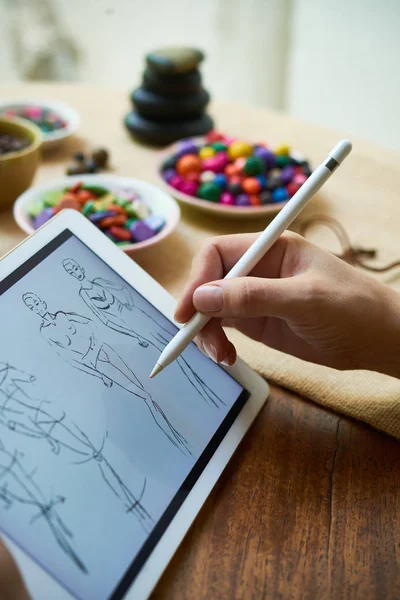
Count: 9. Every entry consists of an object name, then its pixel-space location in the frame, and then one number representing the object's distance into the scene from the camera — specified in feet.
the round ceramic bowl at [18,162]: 2.70
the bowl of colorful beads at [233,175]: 2.89
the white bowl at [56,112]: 3.46
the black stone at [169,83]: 3.60
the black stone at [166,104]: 3.64
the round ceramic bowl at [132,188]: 2.52
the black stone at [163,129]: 3.68
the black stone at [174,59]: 3.50
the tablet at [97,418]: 1.29
